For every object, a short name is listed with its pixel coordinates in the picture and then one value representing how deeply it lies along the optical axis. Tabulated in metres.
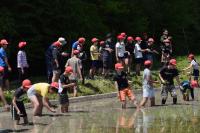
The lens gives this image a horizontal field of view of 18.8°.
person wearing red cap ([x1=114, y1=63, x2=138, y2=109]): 22.03
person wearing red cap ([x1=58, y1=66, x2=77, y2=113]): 20.56
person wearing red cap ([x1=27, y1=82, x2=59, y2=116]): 18.64
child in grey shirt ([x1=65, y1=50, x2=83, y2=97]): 23.65
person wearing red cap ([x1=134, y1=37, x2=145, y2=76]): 27.58
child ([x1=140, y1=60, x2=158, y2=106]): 22.31
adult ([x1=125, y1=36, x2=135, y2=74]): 26.98
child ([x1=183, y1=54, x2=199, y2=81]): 27.95
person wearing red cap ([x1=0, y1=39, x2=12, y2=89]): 22.32
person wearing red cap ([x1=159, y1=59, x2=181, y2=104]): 23.12
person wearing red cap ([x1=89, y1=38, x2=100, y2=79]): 25.98
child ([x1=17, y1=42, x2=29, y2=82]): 23.25
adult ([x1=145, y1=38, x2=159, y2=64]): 28.42
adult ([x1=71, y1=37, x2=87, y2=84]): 24.89
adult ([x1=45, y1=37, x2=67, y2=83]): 23.61
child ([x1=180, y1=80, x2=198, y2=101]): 24.12
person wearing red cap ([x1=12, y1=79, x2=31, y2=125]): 17.84
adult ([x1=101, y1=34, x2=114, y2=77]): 26.70
